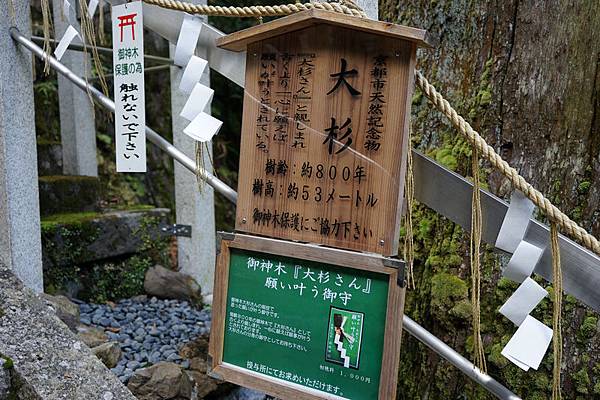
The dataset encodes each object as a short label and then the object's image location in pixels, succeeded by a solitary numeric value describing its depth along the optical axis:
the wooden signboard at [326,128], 1.24
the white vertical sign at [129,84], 1.72
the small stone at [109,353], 2.46
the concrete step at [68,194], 3.55
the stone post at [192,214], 3.72
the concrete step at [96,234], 3.24
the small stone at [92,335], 2.60
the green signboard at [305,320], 1.27
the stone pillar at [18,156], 2.47
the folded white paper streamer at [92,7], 1.90
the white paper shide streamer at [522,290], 1.19
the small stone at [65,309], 2.61
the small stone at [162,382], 2.26
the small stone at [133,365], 2.58
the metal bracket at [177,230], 3.84
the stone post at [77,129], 4.02
